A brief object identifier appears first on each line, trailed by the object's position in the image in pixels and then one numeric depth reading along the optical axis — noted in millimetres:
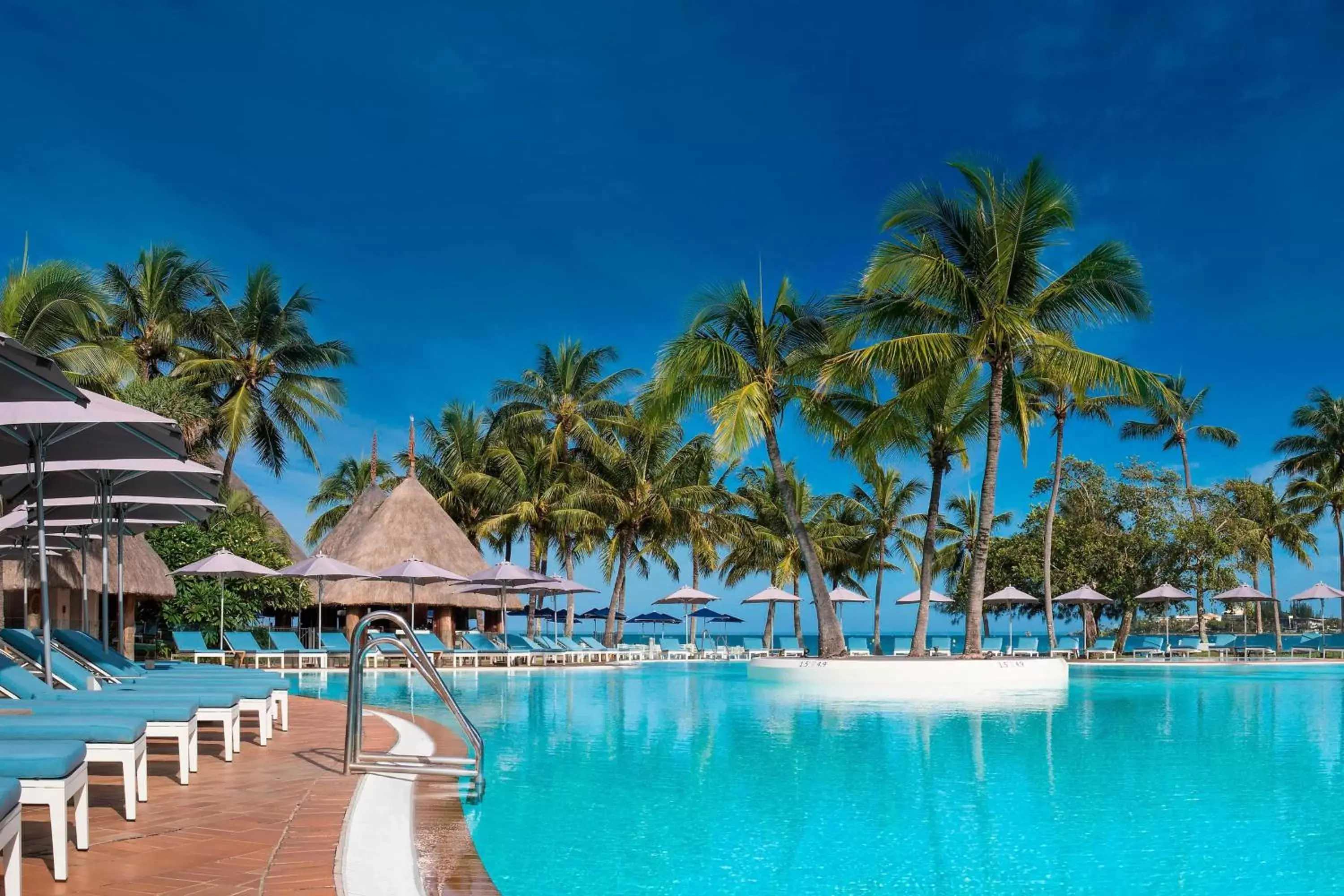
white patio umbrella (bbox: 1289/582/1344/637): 32438
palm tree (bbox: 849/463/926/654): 36531
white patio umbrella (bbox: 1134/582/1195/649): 29828
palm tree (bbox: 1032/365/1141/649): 29969
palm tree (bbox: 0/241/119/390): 20953
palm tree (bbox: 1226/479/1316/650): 35781
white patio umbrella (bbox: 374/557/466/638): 22812
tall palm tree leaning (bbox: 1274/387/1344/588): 37938
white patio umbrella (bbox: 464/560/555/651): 23984
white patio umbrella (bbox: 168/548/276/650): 19031
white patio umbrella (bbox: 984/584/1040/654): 31656
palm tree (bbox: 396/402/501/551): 36688
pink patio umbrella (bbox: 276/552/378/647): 21500
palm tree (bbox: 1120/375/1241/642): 34812
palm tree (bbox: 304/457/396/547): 42656
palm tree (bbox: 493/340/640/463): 32344
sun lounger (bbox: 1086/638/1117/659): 30812
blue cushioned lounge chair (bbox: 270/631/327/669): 21922
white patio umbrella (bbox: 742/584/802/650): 32906
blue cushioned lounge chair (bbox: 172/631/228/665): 19562
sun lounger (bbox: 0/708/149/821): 4227
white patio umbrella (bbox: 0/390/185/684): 5316
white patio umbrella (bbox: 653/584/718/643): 32406
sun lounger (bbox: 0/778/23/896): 3043
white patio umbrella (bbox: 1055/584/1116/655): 30688
